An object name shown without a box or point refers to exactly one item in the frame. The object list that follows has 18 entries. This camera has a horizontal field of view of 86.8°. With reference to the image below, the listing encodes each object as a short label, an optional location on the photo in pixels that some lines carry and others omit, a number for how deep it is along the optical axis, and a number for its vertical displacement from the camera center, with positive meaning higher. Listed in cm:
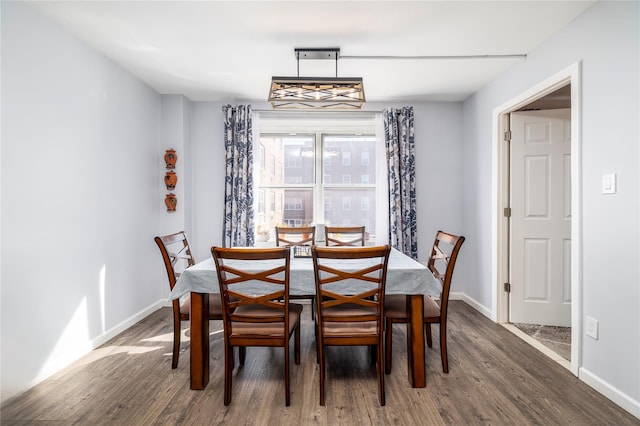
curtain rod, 415 +121
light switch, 202 +15
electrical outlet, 216 -77
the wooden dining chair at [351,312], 183 -61
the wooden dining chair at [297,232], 349 -25
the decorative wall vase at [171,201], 388 +9
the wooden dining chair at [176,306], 228 -68
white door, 321 -8
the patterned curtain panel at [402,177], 405 +38
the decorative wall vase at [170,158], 389 +58
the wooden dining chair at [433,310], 220 -68
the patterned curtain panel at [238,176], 403 +39
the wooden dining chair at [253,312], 183 -62
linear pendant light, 237 +85
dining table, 209 -53
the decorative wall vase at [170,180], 388 +33
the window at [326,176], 438 +42
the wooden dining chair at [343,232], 349 -25
